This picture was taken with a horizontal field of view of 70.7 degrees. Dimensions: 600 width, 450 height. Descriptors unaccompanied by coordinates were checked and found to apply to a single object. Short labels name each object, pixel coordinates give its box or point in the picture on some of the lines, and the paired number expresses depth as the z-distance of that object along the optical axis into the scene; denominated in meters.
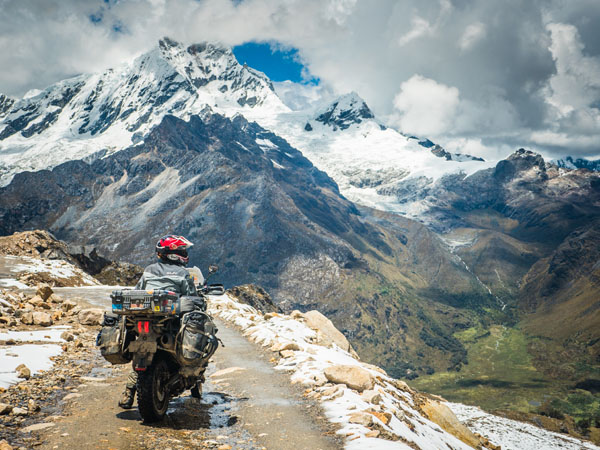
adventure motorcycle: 9.51
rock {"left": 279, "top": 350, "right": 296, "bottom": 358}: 18.91
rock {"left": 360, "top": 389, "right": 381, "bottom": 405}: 12.48
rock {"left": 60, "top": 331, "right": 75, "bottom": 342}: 18.56
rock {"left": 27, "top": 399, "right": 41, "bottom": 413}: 9.82
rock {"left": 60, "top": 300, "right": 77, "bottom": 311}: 26.44
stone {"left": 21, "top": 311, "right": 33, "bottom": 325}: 20.52
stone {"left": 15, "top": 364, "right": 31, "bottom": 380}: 11.96
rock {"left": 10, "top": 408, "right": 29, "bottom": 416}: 9.30
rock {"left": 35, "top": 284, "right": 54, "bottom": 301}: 27.86
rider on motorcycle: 10.49
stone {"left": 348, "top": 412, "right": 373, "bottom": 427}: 10.43
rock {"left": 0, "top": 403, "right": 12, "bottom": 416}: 9.02
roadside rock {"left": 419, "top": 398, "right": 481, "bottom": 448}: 18.83
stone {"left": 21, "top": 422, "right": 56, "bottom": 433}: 8.68
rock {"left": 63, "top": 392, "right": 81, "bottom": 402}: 11.21
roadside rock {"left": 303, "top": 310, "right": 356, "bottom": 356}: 30.40
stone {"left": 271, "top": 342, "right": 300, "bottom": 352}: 19.83
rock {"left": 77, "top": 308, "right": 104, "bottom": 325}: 24.03
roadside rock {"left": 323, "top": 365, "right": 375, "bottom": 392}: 13.77
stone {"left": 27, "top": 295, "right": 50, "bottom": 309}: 25.56
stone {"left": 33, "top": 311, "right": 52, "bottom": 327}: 20.84
